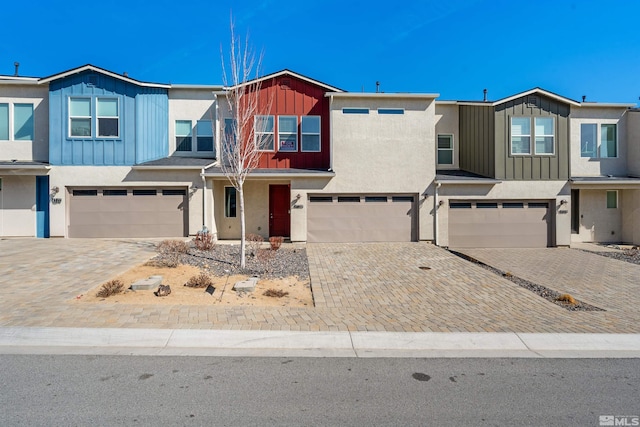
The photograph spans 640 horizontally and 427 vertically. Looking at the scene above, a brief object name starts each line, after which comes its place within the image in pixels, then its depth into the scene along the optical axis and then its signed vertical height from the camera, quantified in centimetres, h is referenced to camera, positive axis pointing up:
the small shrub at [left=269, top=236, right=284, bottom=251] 1244 -115
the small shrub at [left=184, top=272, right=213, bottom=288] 844 -166
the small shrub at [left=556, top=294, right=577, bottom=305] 801 -196
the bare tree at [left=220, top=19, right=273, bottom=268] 1036 +206
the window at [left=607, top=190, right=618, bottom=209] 1753 +54
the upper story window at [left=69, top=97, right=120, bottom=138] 1523 +392
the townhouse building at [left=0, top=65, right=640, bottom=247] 1518 +184
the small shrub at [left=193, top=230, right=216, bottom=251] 1248 -109
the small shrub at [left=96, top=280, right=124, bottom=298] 753 -164
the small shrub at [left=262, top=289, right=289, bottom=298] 797 -181
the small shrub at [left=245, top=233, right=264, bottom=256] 1210 -117
